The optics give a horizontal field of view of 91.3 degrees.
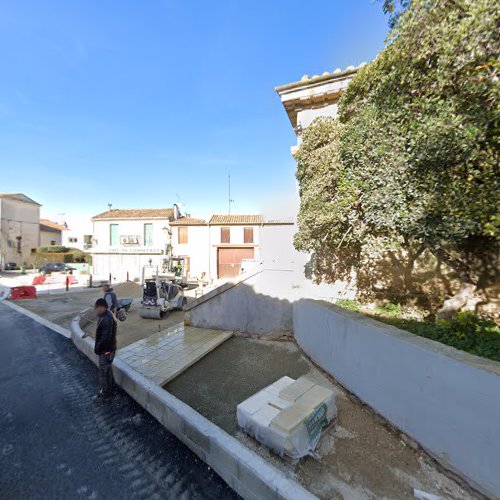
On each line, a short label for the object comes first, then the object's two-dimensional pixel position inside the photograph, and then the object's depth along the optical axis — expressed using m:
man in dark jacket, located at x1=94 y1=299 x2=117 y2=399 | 3.99
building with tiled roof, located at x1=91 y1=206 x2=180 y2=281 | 21.89
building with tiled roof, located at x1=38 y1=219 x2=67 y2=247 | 33.03
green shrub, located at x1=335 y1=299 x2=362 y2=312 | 4.81
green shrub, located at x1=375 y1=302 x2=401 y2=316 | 4.55
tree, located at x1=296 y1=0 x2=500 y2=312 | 2.72
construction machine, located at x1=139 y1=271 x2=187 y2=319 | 8.02
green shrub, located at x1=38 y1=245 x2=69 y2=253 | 29.80
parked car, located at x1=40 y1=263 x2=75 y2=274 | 24.55
